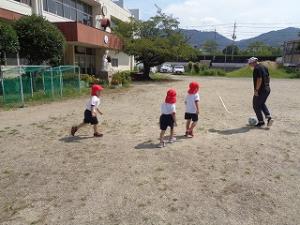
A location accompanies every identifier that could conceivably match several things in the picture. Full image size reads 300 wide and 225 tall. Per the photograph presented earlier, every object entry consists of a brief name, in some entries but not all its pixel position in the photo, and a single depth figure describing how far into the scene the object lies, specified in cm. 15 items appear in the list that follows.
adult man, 609
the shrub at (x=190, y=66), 3808
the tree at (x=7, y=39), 996
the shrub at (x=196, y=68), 3640
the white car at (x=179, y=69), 3542
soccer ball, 640
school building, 1391
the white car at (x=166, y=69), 3881
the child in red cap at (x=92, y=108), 537
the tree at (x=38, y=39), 1162
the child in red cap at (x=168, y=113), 481
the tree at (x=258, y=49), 7454
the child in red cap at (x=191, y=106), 546
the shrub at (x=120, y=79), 1596
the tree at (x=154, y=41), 2080
